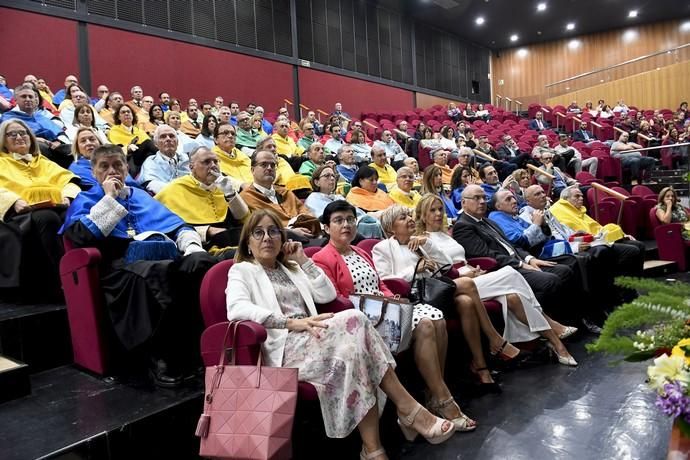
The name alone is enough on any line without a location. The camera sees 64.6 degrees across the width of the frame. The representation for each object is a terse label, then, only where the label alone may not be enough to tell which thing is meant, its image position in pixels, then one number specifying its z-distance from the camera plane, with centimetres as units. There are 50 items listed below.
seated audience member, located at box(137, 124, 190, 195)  337
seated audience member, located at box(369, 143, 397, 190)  521
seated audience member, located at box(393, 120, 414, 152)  868
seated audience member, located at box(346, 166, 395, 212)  396
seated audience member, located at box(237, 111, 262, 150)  556
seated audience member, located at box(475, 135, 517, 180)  707
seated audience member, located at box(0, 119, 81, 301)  240
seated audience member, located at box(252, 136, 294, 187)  344
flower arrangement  88
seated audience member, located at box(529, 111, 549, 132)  1145
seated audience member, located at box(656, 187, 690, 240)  520
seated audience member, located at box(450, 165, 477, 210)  474
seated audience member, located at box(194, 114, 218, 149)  448
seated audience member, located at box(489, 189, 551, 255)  345
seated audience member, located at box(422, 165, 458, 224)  393
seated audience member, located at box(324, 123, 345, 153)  672
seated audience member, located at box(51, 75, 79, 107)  578
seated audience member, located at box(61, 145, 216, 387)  204
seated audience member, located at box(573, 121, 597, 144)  1047
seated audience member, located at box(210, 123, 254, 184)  376
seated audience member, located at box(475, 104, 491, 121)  1216
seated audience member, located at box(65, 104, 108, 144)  395
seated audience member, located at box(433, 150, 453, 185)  552
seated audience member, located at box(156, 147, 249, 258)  271
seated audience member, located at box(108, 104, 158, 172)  460
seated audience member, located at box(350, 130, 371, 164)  652
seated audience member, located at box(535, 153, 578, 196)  643
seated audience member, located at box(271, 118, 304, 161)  603
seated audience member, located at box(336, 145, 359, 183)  498
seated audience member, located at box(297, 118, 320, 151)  658
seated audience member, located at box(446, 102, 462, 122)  1173
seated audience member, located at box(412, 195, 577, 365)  272
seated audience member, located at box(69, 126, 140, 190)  288
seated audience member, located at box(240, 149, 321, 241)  310
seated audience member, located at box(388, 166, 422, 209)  427
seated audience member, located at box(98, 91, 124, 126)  547
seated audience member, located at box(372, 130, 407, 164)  730
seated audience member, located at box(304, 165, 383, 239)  352
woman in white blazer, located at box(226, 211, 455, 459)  168
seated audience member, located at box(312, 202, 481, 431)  205
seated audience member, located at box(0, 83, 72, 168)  408
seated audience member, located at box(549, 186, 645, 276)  367
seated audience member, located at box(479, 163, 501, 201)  475
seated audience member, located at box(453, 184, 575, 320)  308
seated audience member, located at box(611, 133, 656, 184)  740
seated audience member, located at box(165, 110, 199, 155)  452
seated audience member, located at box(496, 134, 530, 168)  733
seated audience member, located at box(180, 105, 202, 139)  587
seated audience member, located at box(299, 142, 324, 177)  447
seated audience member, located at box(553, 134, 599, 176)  764
